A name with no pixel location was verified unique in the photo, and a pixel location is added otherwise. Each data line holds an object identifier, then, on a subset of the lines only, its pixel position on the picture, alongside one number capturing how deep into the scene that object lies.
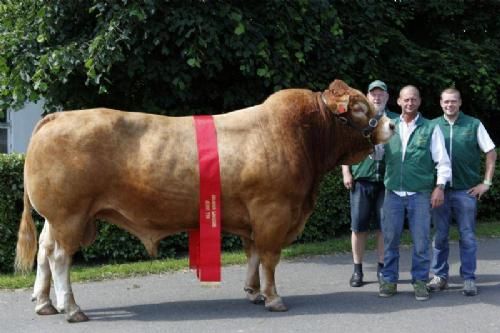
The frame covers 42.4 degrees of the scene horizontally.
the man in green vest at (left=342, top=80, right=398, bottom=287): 6.85
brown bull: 5.59
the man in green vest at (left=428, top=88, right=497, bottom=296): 6.51
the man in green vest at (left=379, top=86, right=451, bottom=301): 6.28
